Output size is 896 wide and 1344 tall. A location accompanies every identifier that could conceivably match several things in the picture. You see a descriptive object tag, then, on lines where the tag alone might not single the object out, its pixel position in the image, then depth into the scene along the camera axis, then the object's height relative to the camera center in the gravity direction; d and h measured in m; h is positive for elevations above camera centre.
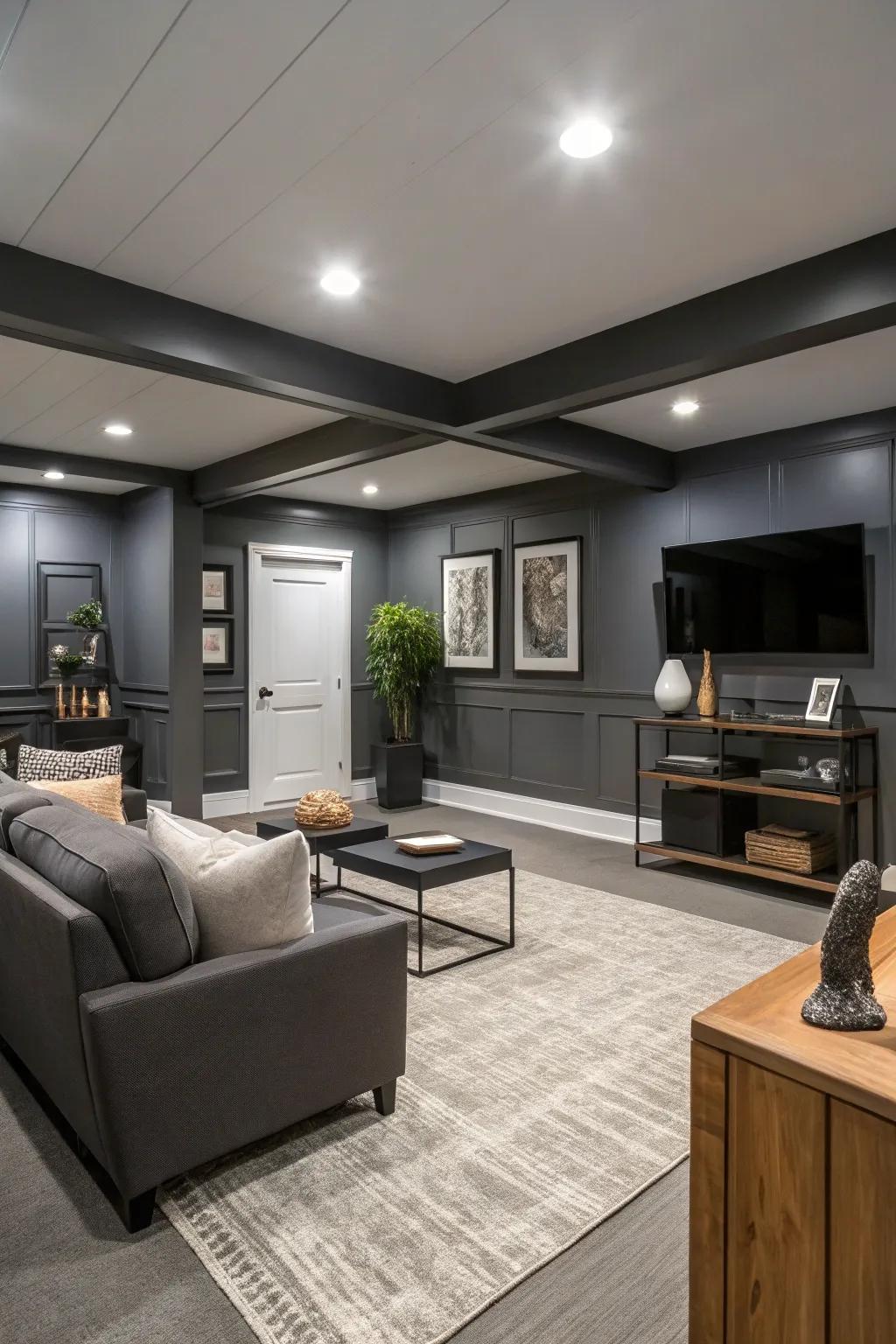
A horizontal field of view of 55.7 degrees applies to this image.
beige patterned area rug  1.70 -1.24
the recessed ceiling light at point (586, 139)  2.02 +1.28
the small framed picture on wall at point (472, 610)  6.66 +0.46
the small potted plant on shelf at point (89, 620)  6.28 +0.35
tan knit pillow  3.66 -0.55
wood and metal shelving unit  4.17 -0.65
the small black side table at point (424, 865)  3.28 -0.80
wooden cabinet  1.04 -0.67
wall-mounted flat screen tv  4.45 +0.40
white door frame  6.86 +0.45
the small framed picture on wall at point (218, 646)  6.44 +0.16
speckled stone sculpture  1.18 -0.42
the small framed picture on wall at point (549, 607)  6.00 +0.43
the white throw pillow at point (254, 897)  2.12 -0.58
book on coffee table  3.50 -0.75
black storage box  4.72 -0.87
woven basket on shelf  4.34 -0.96
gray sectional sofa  1.84 -0.82
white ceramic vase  5.09 -0.14
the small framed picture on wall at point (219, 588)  6.42 +0.60
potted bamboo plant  6.82 -0.07
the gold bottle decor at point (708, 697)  4.90 -0.18
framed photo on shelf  4.44 -0.18
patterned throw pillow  4.14 -0.49
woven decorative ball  3.92 -0.67
